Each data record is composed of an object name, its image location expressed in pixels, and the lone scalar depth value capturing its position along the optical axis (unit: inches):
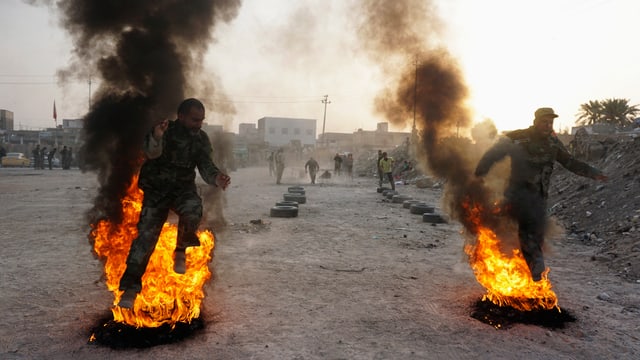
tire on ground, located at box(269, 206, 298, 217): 468.4
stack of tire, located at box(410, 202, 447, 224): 456.4
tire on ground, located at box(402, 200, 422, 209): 569.7
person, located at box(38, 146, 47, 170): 1406.0
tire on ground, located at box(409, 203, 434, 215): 518.1
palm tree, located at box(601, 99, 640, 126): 1604.5
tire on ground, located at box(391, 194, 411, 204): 641.6
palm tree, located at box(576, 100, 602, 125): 1672.0
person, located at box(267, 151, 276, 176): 1190.3
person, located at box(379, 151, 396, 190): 768.3
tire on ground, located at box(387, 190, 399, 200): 666.0
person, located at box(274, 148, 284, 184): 981.2
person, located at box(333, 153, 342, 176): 1215.9
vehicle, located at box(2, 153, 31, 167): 1489.9
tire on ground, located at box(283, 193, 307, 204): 599.5
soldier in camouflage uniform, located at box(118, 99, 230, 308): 148.8
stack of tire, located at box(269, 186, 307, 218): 469.1
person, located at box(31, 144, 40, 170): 1403.8
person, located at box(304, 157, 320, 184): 1009.5
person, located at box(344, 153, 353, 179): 1214.8
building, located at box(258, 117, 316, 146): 3496.6
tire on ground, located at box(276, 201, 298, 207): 515.1
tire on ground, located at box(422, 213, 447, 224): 455.8
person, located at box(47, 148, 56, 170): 1350.9
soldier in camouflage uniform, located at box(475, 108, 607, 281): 180.4
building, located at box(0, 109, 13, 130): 2497.0
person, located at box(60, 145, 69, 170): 1339.8
